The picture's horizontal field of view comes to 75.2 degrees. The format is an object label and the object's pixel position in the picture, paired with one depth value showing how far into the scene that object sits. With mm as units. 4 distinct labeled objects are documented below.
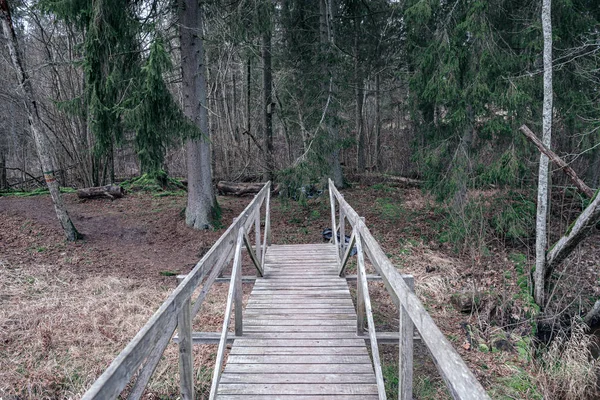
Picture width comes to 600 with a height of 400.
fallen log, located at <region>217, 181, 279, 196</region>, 14422
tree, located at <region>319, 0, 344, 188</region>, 11492
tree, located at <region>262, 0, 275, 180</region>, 14367
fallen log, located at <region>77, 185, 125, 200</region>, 13930
